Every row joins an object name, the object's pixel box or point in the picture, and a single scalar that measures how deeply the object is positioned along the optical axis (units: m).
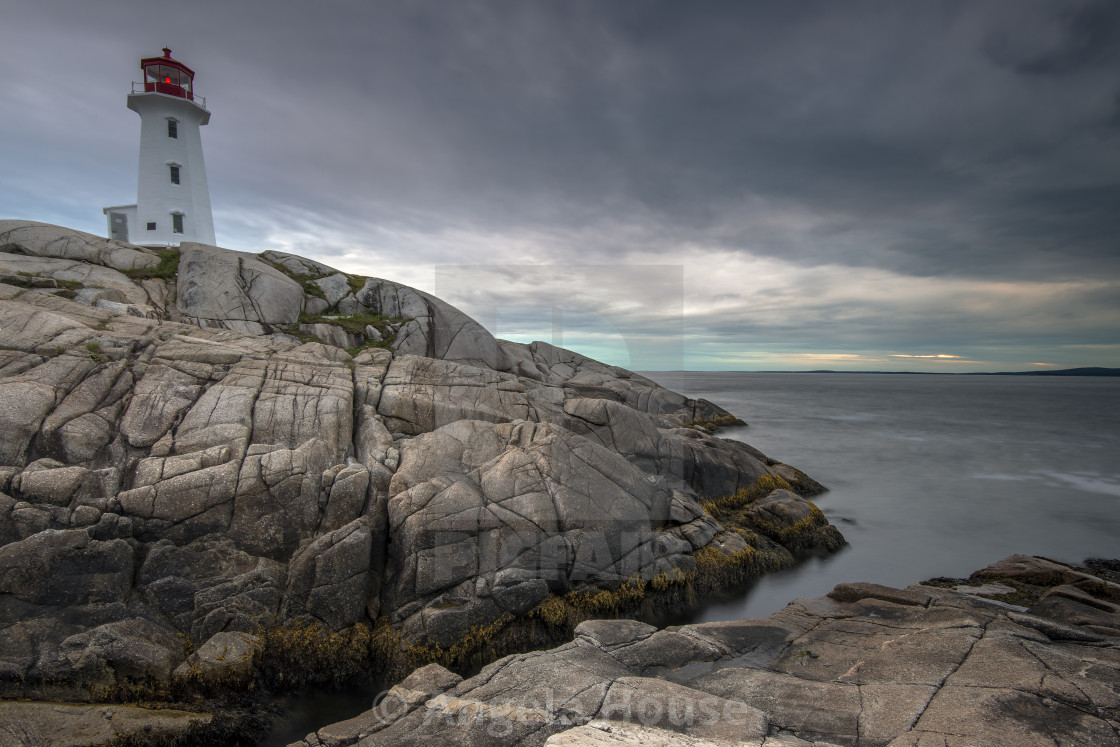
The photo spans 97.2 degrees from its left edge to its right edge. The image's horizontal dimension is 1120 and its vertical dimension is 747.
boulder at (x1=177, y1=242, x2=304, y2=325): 23.84
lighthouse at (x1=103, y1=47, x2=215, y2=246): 33.31
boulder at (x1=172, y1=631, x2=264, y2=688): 9.91
